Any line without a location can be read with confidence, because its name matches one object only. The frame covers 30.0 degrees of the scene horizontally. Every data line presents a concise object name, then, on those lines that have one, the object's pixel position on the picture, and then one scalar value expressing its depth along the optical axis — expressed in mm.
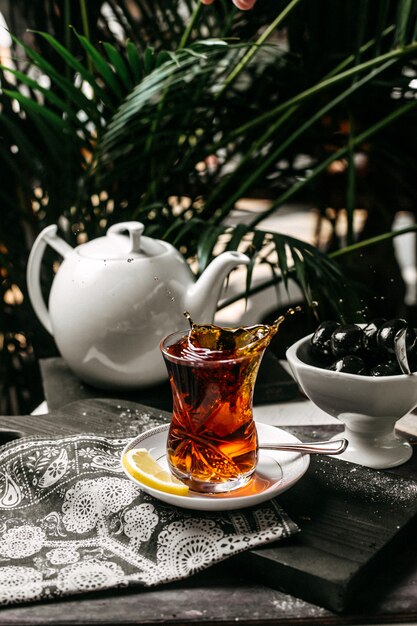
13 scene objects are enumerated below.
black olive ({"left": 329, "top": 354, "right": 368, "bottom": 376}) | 805
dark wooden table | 605
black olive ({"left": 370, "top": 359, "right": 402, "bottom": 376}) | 803
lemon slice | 710
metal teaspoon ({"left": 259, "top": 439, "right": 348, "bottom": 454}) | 750
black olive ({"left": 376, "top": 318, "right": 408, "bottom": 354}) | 809
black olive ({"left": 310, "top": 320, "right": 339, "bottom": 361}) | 856
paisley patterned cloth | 646
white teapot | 1072
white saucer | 685
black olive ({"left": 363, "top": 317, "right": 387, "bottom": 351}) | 833
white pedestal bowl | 792
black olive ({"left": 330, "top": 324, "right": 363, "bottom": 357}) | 833
